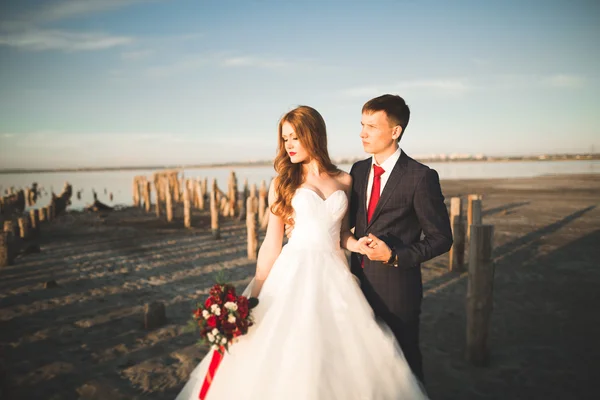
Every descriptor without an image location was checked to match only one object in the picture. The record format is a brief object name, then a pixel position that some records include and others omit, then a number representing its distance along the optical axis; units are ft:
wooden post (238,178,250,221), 61.79
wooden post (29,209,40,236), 49.14
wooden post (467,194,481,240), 27.89
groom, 9.34
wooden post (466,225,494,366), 14.60
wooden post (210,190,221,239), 46.39
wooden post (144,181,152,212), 79.30
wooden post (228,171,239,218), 66.03
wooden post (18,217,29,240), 47.57
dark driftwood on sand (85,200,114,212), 78.40
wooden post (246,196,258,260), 34.76
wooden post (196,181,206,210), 78.01
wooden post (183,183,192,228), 54.26
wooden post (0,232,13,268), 33.53
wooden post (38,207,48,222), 63.62
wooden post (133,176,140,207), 90.91
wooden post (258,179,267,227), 55.39
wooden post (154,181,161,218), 67.59
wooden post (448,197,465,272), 28.86
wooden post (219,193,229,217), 66.83
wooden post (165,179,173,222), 59.52
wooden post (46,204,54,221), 64.32
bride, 8.32
